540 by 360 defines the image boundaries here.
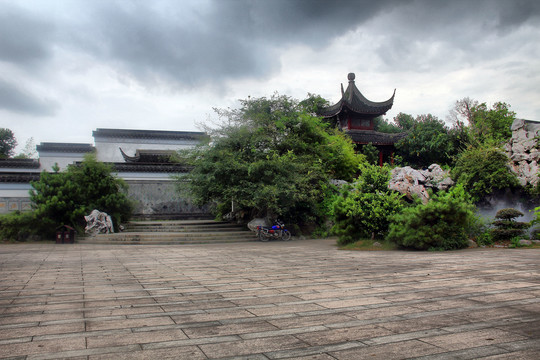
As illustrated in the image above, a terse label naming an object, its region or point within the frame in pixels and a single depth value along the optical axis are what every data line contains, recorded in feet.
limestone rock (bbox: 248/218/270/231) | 47.32
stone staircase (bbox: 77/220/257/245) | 44.29
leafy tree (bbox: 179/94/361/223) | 43.83
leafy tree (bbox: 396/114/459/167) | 74.69
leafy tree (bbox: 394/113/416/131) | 130.21
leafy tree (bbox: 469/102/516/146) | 66.80
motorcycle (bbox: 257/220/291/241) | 45.44
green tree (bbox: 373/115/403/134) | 128.88
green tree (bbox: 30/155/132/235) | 44.65
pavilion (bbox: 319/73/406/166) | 83.41
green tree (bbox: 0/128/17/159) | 139.64
